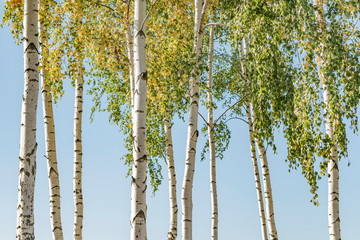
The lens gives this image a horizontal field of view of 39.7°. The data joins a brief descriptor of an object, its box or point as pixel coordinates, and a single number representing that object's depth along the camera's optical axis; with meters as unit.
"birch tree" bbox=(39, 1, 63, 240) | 11.37
